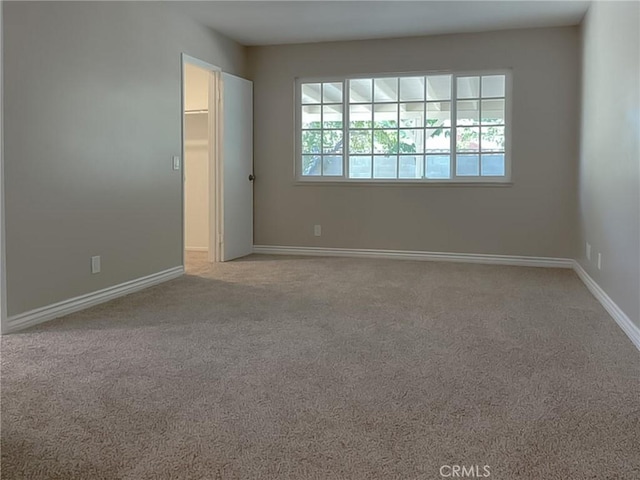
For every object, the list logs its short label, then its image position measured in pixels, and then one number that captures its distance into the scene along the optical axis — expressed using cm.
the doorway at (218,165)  575
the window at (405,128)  582
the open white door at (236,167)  583
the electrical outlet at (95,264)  393
